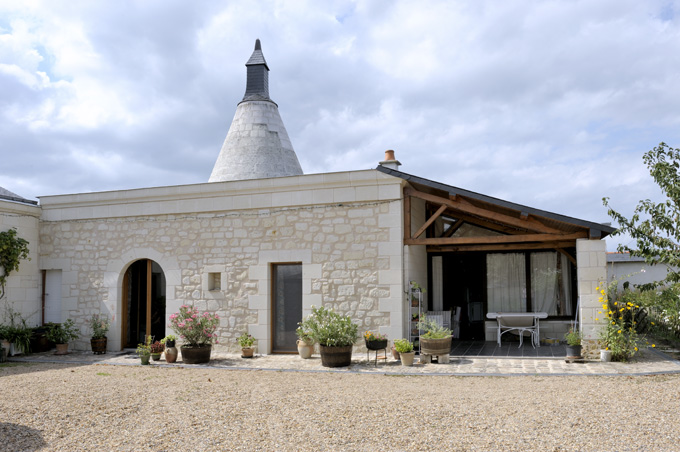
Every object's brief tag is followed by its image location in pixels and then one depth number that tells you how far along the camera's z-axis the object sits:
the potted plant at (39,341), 10.14
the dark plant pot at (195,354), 8.70
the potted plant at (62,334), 10.01
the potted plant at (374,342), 8.11
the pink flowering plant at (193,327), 8.81
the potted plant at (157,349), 8.93
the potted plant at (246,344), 9.06
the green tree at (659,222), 8.41
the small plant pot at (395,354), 8.28
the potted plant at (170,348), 8.91
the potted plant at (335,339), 8.02
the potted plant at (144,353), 8.73
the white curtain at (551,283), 10.57
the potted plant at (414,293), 8.96
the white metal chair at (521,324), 9.73
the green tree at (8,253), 9.80
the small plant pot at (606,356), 7.80
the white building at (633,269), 14.76
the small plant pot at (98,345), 9.94
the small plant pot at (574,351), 7.96
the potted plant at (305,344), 8.88
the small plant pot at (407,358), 7.93
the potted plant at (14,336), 9.73
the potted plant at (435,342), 7.97
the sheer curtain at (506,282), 10.91
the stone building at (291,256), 8.88
